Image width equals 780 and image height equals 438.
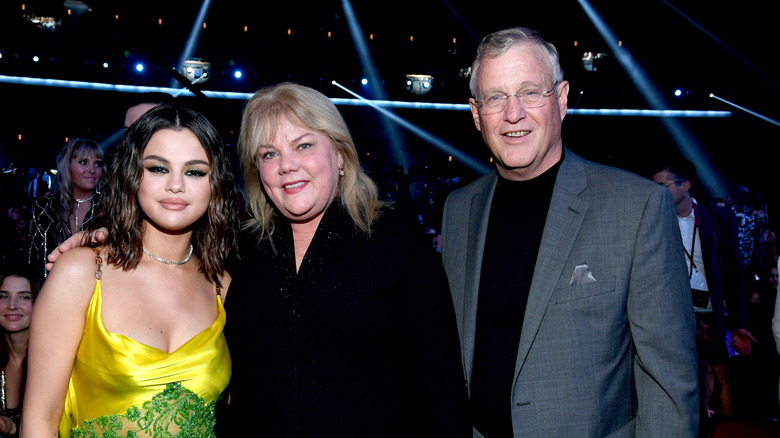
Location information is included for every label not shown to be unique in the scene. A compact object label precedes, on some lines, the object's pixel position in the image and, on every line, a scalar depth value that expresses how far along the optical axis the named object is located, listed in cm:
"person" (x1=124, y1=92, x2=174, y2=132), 254
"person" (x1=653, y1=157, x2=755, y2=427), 374
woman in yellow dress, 157
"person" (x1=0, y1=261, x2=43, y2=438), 297
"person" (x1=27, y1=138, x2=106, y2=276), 336
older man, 146
